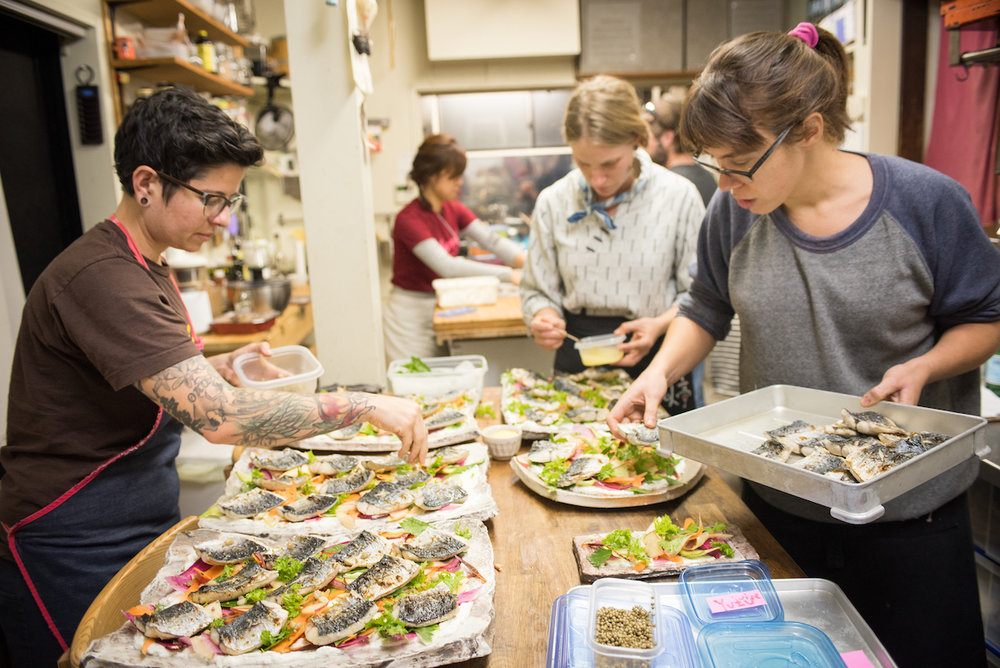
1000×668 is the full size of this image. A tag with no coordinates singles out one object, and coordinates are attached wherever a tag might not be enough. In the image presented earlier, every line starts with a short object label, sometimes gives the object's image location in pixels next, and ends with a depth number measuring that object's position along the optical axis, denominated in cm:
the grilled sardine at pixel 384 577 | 126
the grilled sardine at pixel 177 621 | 116
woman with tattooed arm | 147
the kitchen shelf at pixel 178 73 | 364
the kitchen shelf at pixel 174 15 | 368
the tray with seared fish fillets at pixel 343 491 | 158
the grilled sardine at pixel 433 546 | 137
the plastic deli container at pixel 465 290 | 390
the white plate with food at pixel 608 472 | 163
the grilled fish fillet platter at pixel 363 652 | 110
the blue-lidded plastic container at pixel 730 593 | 115
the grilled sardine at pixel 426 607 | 116
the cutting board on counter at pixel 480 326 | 356
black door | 322
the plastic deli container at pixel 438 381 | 248
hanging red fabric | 362
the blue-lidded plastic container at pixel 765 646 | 105
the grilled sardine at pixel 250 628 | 114
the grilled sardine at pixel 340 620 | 114
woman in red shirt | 411
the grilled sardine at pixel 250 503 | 161
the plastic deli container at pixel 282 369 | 184
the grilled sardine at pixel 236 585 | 127
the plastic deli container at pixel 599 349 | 229
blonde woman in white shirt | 239
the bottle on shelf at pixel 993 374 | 224
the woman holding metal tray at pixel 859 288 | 143
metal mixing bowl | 421
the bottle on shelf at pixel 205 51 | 410
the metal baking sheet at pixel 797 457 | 111
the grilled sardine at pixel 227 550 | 140
